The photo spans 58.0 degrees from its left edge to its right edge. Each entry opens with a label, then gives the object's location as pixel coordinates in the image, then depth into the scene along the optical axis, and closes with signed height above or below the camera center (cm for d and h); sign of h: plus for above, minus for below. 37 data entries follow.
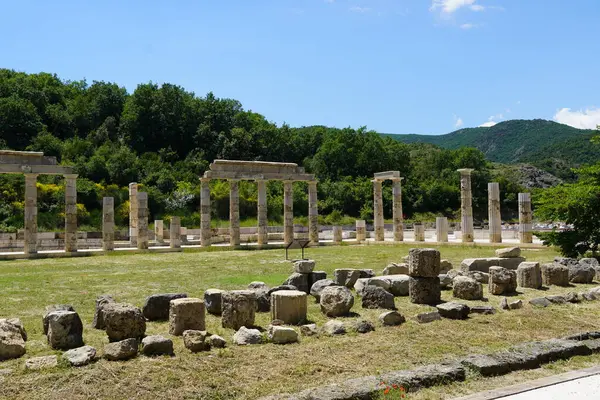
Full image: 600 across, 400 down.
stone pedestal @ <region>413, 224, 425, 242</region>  3694 -125
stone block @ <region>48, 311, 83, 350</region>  855 -176
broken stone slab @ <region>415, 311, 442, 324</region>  1062 -202
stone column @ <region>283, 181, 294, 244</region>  3812 +28
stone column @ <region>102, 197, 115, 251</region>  3203 -25
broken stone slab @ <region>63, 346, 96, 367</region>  760 -194
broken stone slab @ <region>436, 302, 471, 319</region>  1095 -195
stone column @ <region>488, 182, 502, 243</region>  3150 -1
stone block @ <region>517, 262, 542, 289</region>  1477 -172
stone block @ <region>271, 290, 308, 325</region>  1057 -177
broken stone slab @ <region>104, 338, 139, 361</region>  788 -192
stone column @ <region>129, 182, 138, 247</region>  3644 +37
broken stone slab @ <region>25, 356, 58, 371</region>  744 -197
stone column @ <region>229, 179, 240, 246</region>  3653 +19
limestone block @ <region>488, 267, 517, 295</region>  1380 -172
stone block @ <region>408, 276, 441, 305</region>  1259 -178
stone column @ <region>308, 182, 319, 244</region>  3847 +11
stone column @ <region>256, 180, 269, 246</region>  3706 +23
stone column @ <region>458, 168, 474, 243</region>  3288 +32
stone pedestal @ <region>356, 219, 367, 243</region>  4009 -120
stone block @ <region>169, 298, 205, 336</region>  958 -174
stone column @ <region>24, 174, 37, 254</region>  3006 +39
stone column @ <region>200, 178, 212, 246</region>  3544 +34
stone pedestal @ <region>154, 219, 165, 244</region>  3944 -94
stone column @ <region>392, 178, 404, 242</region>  3847 +17
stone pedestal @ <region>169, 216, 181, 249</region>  3375 -90
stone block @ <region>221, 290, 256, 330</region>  1016 -173
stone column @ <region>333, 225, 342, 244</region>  3988 -131
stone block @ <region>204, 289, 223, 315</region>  1153 -181
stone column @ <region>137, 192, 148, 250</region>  3272 -17
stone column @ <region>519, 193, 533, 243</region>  3009 -27
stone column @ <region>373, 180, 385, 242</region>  3950 +26
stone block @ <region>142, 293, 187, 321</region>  1099 -181
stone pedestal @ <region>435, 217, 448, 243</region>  3459 -99
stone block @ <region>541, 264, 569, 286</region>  1530 -176
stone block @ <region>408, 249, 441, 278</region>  1263 -113
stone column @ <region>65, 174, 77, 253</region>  3109 +37
